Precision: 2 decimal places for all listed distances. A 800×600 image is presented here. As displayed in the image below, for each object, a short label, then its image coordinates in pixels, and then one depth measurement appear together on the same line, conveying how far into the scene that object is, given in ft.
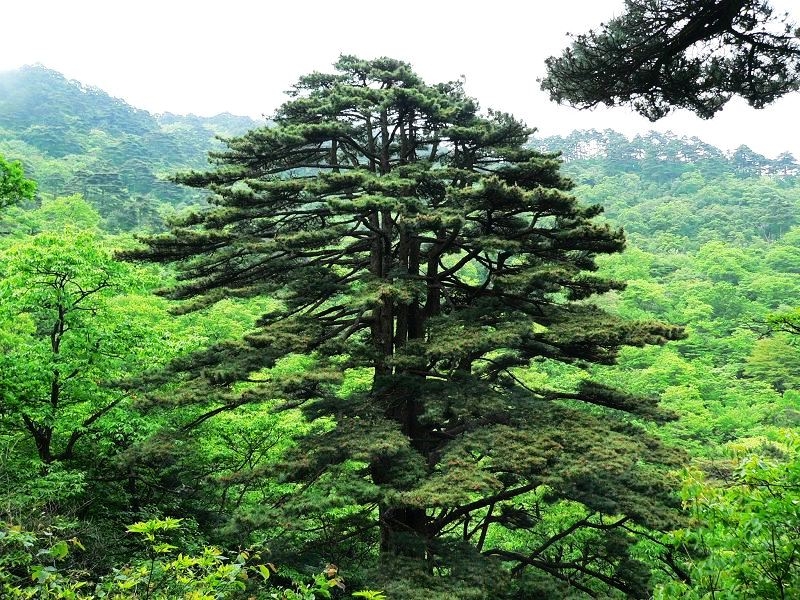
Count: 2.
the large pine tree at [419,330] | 26.81
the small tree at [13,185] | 26.02
